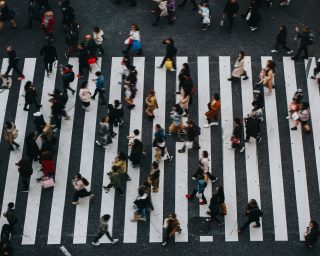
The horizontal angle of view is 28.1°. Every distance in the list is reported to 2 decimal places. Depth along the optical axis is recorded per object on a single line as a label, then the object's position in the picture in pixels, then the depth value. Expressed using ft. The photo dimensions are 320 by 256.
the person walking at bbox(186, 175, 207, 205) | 67.26
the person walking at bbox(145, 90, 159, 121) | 73.56
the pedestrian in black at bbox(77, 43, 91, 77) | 79.10
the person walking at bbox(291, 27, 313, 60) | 78.89
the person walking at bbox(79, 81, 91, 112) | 74.90
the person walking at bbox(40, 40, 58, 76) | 78.54
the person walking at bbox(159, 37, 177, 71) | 79.00
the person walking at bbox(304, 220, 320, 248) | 62.95
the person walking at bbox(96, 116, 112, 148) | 71.10
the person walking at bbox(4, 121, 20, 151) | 71.54
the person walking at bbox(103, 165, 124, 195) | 67.46
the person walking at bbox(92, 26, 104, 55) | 81.00
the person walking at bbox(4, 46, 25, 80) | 78.43
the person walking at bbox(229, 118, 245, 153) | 70.69
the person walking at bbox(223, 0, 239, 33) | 82.68
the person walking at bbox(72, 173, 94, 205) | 66.99
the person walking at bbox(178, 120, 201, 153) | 70.69
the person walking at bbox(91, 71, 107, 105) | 75.36
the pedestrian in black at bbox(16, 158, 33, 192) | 68.03
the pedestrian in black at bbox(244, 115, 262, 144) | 71.51
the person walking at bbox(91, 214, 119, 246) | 63.21
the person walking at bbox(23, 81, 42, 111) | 74.84
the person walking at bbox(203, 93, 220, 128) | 73.05
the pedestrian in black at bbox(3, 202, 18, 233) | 65.26
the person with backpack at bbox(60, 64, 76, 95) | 76.54
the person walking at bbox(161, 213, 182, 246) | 63.80
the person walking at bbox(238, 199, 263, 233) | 64.13
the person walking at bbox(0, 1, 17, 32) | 85.15
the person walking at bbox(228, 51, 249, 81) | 77.51
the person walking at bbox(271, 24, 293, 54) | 80.02
